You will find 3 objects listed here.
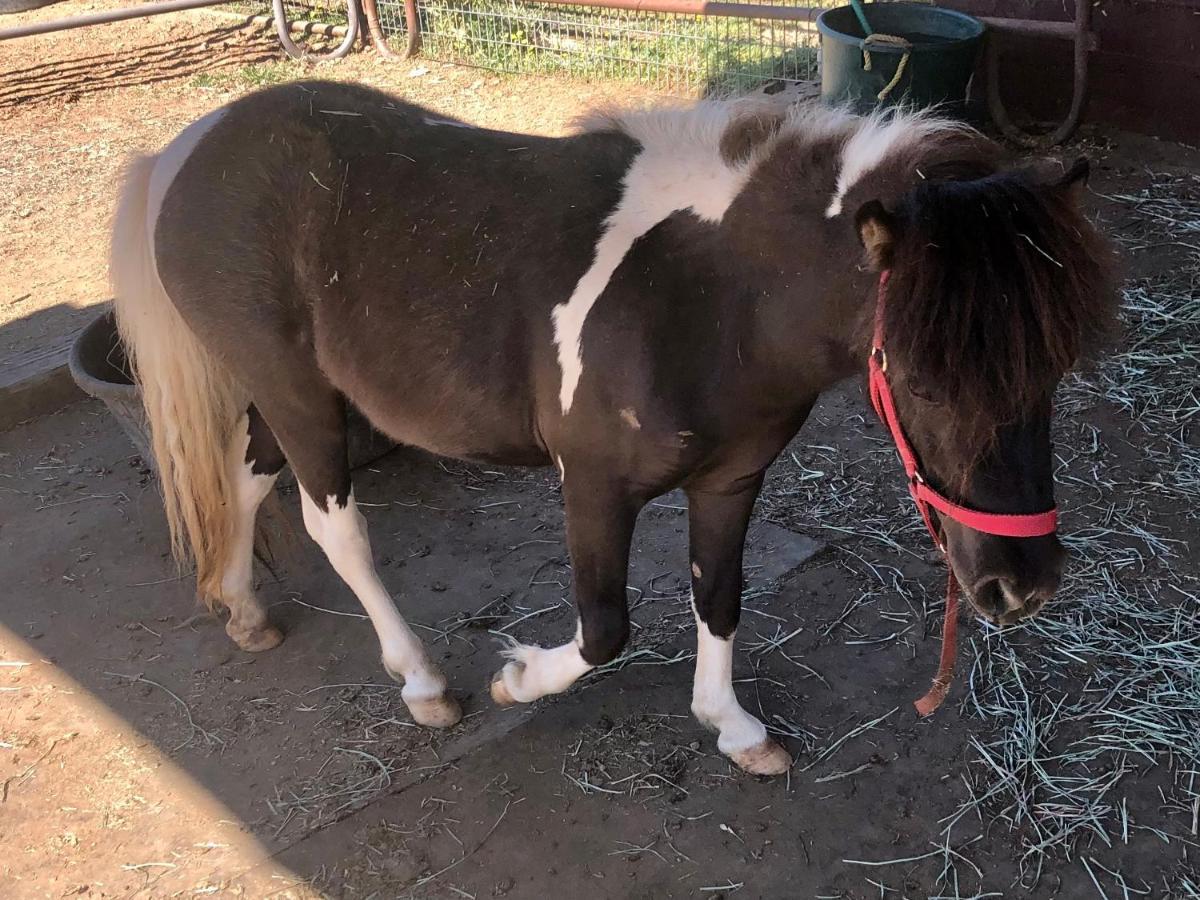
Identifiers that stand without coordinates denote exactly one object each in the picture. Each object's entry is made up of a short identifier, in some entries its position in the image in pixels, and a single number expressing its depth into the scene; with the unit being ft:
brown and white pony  5.00
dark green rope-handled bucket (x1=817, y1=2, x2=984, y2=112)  15.44
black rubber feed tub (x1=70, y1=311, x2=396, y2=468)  10.59
